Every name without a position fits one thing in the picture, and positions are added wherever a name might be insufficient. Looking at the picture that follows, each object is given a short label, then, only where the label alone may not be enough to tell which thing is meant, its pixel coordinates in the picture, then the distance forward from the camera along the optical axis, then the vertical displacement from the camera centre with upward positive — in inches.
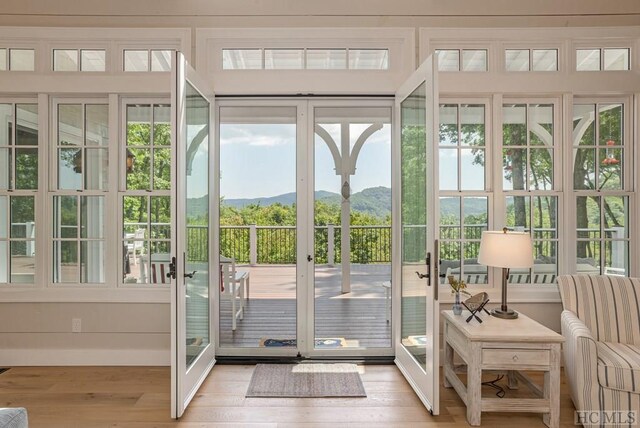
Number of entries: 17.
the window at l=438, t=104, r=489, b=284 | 135.2 +10.8
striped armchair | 90.2 -33.3
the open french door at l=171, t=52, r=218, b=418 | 98.7 -7.4
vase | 113.6 -26.8
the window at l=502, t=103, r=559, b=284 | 135.0 +14.2
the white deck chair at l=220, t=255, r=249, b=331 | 144.6 -26.4
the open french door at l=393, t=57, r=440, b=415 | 101.4 -6.2
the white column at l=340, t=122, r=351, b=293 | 141.9 +11.4
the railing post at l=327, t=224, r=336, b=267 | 144.2 -11.8
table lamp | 105.9 -9.6
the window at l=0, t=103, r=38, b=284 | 135.3 +10.3
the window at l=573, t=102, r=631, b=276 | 135.9 +9.7
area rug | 112.7 -51.4
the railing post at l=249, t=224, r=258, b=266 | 144.9 -10.7
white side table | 94.1 -35.7
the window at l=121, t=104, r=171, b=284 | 135.6 +7.8
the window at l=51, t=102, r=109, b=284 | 135.5 +7.8
